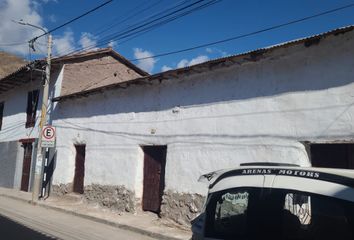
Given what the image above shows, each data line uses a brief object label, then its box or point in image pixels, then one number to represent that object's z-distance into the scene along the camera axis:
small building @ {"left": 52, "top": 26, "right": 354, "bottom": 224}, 8.38
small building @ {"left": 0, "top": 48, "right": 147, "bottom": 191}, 19.78
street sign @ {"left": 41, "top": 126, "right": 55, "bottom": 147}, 16.75
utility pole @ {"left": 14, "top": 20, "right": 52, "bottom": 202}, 16.64
